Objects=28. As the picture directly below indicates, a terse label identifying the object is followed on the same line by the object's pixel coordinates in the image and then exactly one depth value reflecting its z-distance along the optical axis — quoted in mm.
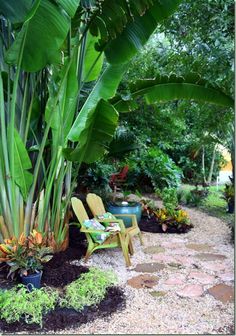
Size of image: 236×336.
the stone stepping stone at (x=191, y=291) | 3104
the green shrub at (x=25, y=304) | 2541
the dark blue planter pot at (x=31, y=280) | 2920
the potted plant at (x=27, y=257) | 2951
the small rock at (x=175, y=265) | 3869
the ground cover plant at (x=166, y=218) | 5548
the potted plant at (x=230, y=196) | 6607
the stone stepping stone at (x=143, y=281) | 3318
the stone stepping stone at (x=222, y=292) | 3012
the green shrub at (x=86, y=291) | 2725
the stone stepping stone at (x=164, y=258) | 4074
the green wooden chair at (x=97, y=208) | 4418
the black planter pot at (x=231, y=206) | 6657
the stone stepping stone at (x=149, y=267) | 3736
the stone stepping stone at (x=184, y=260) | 3965
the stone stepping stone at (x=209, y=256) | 4107
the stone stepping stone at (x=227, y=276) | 3473
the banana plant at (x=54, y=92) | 2936
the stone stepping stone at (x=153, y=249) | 4457
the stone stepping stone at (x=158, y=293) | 3107
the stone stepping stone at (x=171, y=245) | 4670
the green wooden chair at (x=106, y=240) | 3838
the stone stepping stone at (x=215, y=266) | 3756
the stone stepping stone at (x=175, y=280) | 3375
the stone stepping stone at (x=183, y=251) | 4363
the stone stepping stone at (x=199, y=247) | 4524
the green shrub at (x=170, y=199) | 5795
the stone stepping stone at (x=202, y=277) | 3420
